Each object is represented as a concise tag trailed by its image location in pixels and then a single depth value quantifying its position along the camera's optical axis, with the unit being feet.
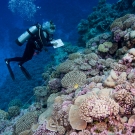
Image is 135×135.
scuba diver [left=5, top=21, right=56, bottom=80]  18.60
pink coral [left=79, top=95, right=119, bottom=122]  7.79
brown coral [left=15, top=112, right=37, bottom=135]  14.78
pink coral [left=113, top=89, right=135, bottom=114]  8.16
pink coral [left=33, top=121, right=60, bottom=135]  9.87
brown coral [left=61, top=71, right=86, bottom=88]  14.86
